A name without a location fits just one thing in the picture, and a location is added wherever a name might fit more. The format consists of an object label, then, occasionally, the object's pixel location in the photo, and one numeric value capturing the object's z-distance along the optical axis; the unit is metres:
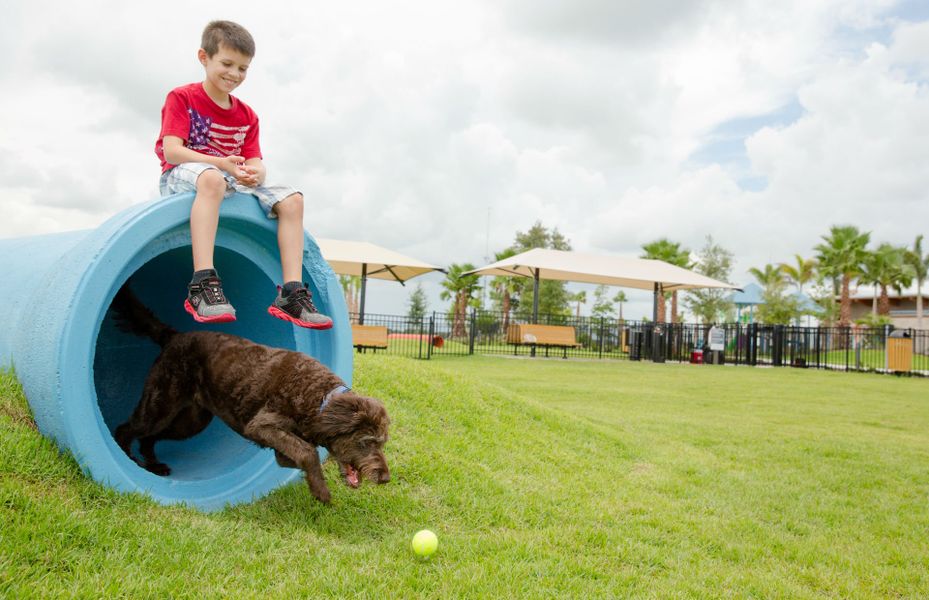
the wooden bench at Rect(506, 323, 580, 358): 22.47
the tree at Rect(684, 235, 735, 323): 46.53
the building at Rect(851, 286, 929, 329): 60.38
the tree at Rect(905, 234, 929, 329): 54.31
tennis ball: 3.48
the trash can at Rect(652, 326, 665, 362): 24.12
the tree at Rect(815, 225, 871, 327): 46.91
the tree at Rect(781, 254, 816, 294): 59.25
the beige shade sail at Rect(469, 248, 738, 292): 23.08
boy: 3.71
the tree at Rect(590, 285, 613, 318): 48.69
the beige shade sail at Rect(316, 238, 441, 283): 19.98
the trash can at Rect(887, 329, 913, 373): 20.62
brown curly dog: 3.51
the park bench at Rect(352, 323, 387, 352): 17.80
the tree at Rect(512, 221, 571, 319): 44.50
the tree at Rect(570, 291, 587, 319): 46.87
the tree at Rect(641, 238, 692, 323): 44.66
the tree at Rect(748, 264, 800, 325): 40.88
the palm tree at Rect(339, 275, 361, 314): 43.23
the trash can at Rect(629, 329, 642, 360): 24.53
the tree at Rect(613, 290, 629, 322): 59.19
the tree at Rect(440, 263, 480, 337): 48.91
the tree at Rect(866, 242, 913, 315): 50.88
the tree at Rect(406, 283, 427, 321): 45.80
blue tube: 3.38
